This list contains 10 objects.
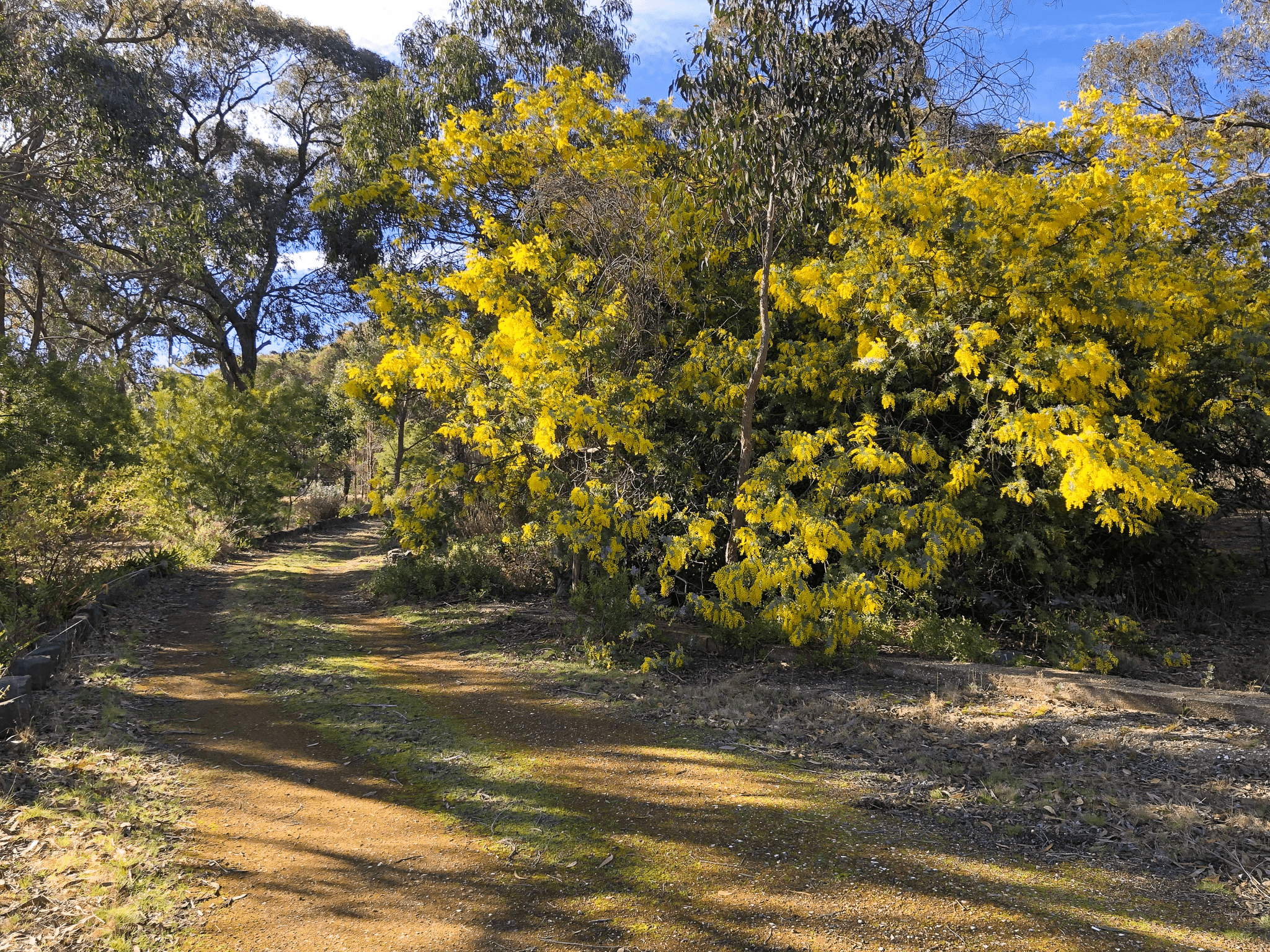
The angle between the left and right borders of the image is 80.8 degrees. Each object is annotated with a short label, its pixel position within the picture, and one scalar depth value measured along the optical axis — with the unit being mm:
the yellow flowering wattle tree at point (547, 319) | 7242
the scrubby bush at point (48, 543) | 6254
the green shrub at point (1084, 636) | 6746
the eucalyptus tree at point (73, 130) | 9312
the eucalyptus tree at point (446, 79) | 10562
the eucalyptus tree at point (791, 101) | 6039
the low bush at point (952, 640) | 6730
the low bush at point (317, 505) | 20672
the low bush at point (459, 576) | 9562
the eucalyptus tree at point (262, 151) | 16234
